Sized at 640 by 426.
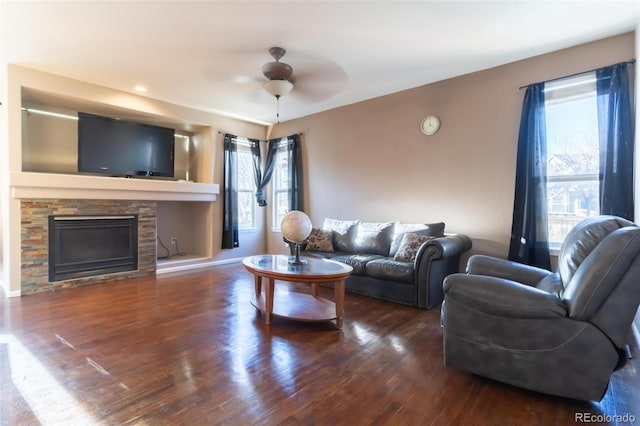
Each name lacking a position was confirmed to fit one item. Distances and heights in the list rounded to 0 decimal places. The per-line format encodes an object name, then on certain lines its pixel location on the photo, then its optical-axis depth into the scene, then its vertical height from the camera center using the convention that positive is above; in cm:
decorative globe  313 -19
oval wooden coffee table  269 -71
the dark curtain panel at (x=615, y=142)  276 +61
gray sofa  327 -59
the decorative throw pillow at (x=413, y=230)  377 -27
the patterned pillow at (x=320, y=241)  441 -47
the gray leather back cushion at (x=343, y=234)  443 -38
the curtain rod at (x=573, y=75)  281 +134
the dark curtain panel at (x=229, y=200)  566 +14
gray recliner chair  156 -61
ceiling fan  341 +151
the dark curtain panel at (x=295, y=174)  572 +62
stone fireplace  376 -37
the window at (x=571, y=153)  305 +56
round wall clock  408 +111
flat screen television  436 +92
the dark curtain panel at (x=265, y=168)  614 +79
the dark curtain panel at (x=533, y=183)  325 +27
